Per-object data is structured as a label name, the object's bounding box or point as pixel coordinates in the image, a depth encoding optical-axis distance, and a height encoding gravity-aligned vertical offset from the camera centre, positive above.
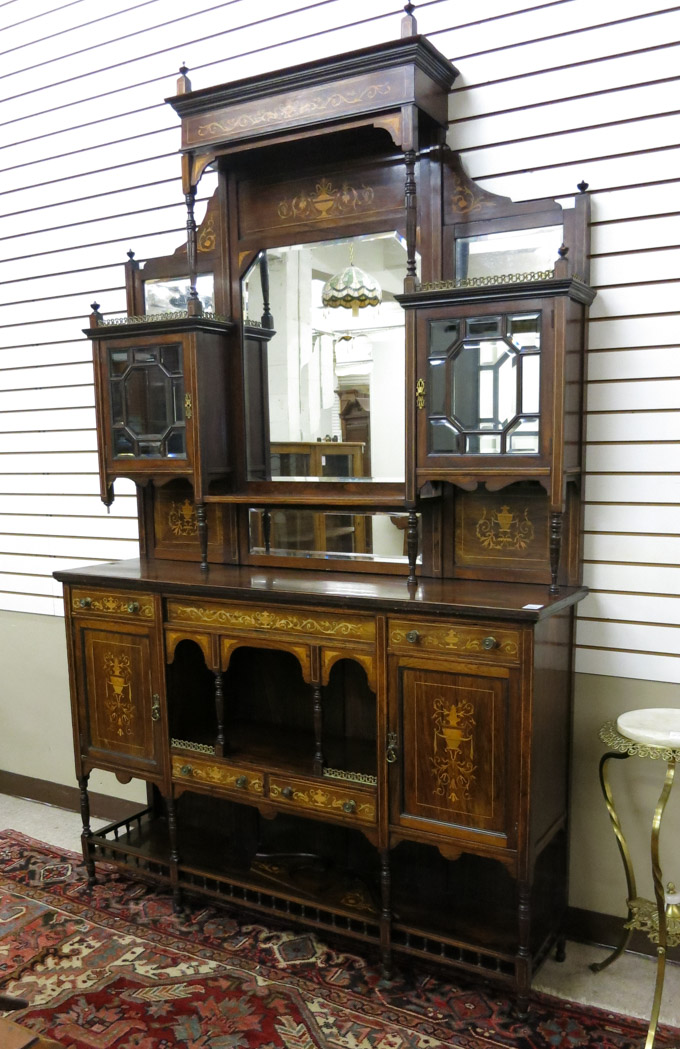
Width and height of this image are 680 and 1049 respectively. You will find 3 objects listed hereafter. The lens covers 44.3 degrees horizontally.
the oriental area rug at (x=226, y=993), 2.56 -1.85
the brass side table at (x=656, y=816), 2.48 -1.22
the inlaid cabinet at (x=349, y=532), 2.65 -0.38
